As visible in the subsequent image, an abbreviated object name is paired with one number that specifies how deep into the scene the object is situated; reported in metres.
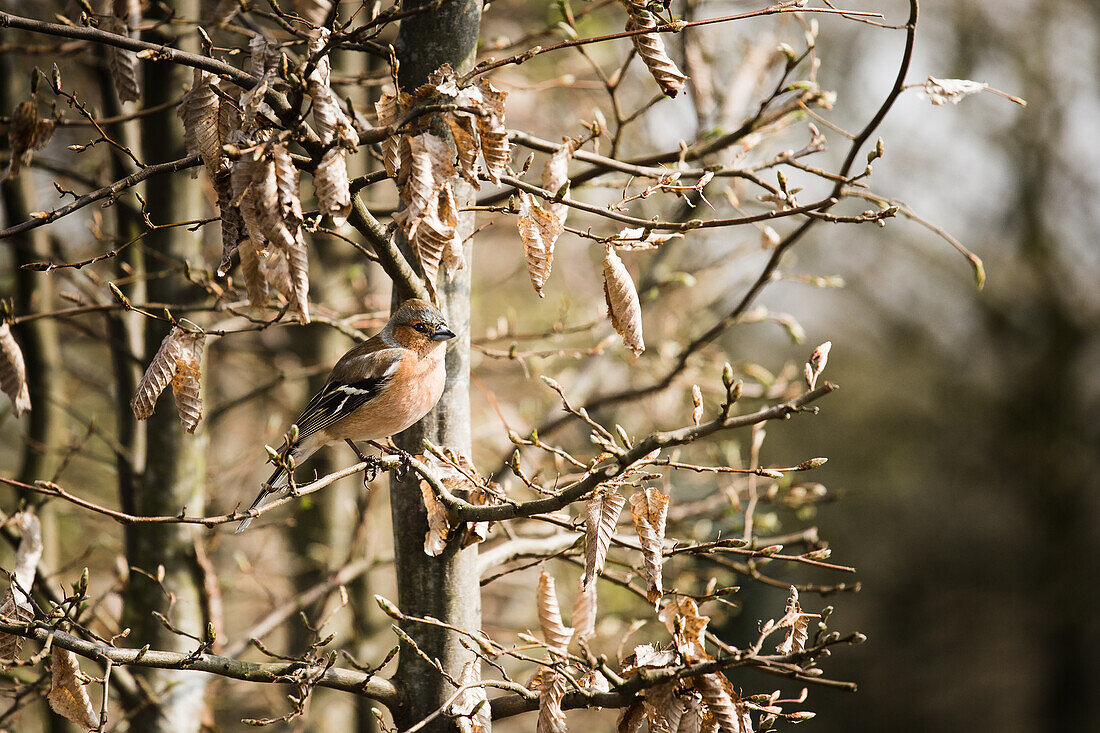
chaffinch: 6.22
